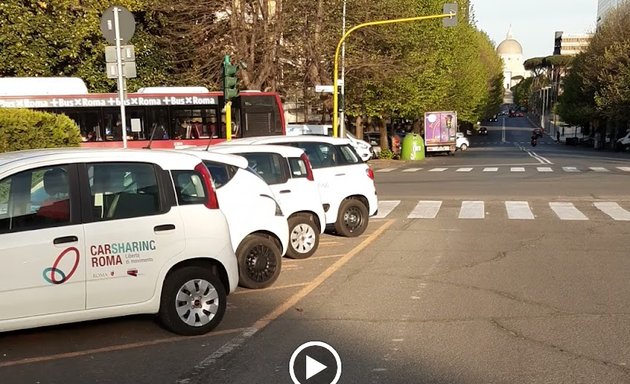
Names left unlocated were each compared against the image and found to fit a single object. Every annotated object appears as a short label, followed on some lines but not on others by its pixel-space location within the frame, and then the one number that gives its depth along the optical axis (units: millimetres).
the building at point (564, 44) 137862
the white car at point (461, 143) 58406
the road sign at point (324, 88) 25969
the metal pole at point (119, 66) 10984
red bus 20734
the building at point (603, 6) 59938
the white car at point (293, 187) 8984
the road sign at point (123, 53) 11368
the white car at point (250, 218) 7203
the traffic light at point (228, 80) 16078
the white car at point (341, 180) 10797
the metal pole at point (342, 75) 29206
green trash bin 41719
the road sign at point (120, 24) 11148
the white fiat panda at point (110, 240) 5000
